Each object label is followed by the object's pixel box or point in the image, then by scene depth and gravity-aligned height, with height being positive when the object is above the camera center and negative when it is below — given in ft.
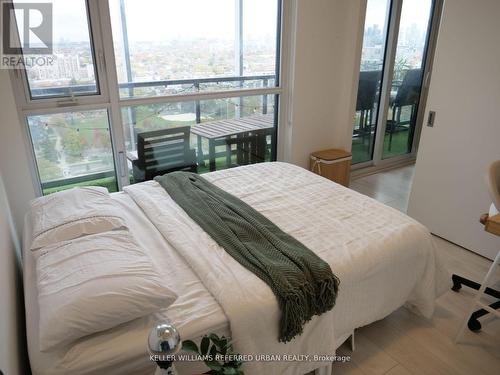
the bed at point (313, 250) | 3.95 -2.94
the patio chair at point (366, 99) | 13.35 -1.40
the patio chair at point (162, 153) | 9.86 -2.54
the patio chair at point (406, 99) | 14.55 -1.47
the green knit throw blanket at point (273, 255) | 4.68 -2.76
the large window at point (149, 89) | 8.02 -0.70
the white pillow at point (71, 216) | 5.14 -2.33
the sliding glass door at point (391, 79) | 12.86 -0.63
